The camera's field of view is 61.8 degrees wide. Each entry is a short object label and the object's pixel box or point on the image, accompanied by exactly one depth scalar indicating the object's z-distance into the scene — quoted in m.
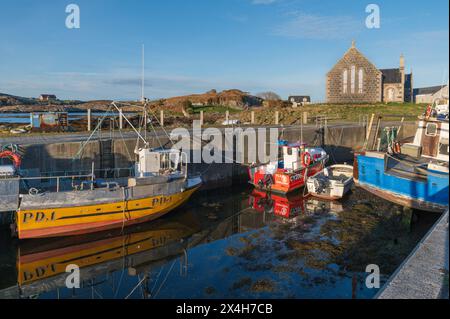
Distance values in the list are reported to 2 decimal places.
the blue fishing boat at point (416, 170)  15.65
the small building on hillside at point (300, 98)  87.27
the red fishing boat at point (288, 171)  21.58
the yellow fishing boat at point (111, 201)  14.04
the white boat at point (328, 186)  20.34
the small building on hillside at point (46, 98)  141.30
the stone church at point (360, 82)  64.06
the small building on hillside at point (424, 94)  73.04
